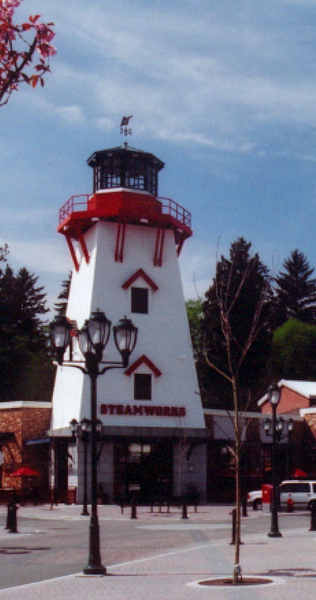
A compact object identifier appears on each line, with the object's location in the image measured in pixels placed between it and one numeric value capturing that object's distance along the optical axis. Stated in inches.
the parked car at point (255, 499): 1699.1
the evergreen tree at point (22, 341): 2785.4
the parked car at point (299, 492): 1609.3
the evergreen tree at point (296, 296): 3634.4
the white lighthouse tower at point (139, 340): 1849.2
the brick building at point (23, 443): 1932.8
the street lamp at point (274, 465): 1011.3
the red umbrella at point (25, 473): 1781.5
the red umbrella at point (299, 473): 1959.9
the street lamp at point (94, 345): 655.8
